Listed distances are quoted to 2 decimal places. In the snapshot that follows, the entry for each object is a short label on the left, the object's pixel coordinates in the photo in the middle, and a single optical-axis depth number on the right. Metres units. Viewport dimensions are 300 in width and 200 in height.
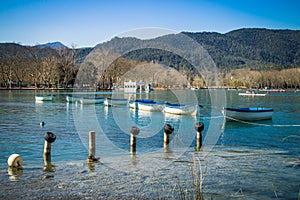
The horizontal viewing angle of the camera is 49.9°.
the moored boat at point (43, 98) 53.61
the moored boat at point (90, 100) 51.69
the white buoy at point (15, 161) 11.94
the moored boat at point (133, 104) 43.47
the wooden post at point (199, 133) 17.08
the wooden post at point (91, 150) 13.28
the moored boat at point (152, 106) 38.47
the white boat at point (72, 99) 54.39
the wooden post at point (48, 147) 13.46
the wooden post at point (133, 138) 15.25
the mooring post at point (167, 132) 16.53
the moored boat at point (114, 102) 48.42
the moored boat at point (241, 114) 29.61
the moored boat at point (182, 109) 34.44
